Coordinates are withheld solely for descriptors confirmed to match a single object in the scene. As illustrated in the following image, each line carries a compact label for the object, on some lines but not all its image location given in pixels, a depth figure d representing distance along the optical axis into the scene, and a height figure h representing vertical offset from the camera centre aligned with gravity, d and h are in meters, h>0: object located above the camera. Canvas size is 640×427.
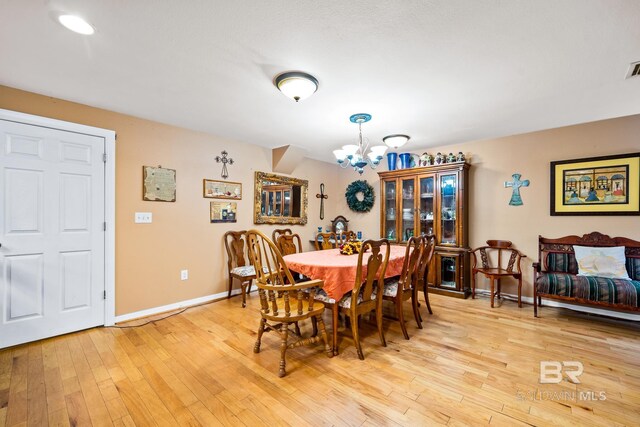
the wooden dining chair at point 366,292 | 2.16 -0.67
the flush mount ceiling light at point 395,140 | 3.13 +0.88
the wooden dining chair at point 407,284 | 2.54 -0.70
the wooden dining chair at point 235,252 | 3.86 -0.56
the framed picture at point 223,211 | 3.78 +0.04
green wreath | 5.20 +0.37
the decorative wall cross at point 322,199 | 5.36 +0.31
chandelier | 2.97 +0.69
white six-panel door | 2.38 -0.19
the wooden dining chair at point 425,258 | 2.81 -0.46
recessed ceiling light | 1.57 +1.14
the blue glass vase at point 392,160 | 4.61 +0.94
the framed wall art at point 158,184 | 3.14 +0.35
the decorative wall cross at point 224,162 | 3.86 +0.75
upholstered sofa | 2.68 -0.68
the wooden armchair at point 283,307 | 1.97 -0.75
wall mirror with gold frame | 4.29 +0.25
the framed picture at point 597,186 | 3.06 +0.37
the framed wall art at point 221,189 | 3.69 +0.35
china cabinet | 3.94 +0.02
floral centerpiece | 2.90 -0.36
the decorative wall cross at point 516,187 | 3.74 +0.40
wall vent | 2.03 +1.14
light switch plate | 3.09 -0.06
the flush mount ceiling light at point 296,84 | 2.15 +1.06
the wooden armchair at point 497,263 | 3.46 -0.68
